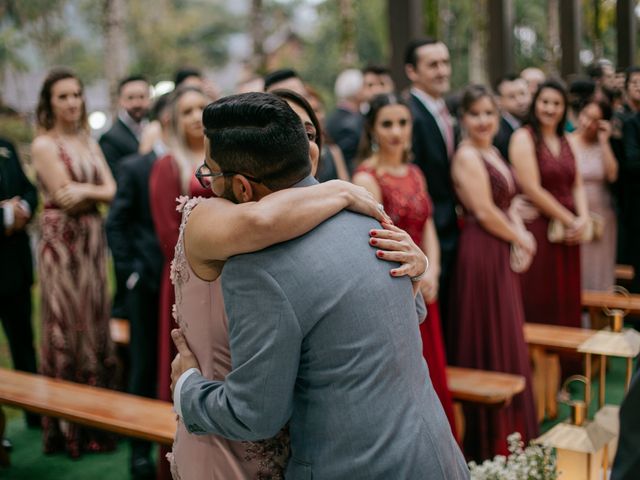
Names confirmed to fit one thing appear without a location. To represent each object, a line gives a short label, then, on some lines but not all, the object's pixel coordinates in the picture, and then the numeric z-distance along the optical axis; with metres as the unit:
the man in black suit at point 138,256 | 4.79
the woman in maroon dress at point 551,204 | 5.93
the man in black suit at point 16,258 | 5.28
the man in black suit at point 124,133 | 6.69
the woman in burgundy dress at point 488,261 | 4.86
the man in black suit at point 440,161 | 5.08
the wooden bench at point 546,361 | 5.51
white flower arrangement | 2.91
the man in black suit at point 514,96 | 7.77
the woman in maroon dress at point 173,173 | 4.17
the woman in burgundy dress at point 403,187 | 4.15
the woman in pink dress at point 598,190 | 7.22
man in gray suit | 1.86
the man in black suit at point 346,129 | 7.41
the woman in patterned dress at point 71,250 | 5.02
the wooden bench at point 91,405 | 3.96
